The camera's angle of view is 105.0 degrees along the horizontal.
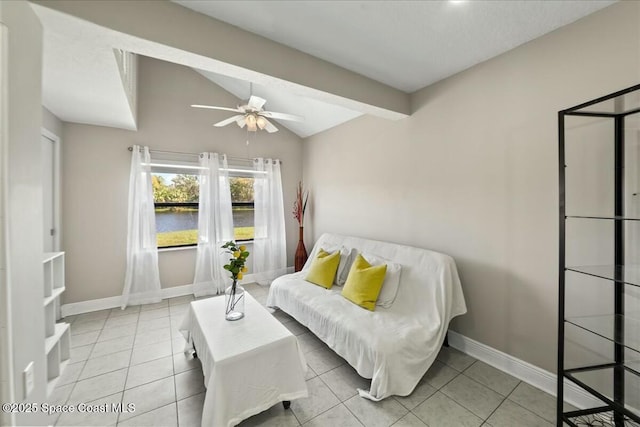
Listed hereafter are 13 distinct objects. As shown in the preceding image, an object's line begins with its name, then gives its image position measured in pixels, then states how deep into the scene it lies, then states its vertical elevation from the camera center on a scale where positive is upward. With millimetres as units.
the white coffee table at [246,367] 1400 -959
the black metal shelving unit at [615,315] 1444 -637
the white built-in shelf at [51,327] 1639 -810
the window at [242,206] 4301 +119
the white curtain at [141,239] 3332 -360
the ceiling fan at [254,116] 2516 +1053
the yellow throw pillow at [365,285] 2311 -717
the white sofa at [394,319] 1758 -923
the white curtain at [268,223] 4344 -191
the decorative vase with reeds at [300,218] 4393 -108
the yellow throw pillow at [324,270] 2829 -688
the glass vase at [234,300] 1999 -728
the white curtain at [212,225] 3785 -196
